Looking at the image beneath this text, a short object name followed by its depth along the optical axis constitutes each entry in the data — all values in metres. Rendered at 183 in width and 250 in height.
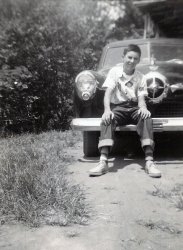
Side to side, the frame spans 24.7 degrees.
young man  4.05
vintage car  4.38
